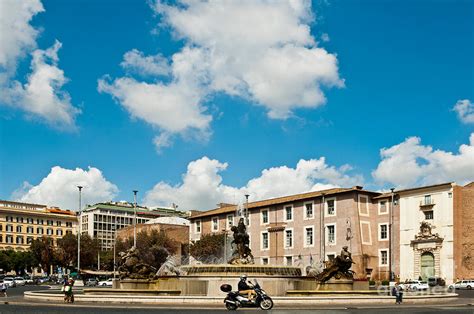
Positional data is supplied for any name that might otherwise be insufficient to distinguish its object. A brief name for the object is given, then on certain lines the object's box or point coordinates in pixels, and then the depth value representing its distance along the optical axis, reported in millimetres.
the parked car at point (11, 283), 67775
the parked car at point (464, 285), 57975
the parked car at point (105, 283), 62688
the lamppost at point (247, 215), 75638
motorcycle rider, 23516
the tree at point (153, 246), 82925
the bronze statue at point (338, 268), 33250
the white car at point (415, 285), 52781
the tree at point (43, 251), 99188
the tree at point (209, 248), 78125
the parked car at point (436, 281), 61344
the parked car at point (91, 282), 67200
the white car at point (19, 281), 77456
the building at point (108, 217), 153500
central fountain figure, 35562
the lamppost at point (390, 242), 68425
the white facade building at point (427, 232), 63438
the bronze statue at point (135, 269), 34375
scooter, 23125
